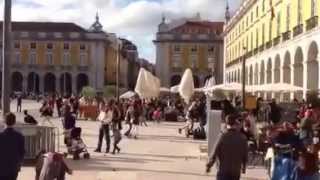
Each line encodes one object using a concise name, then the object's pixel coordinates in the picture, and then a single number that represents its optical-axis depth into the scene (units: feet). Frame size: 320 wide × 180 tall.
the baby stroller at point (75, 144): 48.00
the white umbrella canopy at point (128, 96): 137.08
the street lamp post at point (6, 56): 40.57
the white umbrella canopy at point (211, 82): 125.01
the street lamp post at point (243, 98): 79.92
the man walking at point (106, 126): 53.39
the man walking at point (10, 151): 23.63
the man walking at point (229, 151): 25.56
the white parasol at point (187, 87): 90.12
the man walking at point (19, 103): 131.14
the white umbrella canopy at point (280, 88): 94.75
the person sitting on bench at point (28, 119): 56.97
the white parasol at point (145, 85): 95.45
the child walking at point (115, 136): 53.32
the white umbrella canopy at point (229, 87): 109.45
